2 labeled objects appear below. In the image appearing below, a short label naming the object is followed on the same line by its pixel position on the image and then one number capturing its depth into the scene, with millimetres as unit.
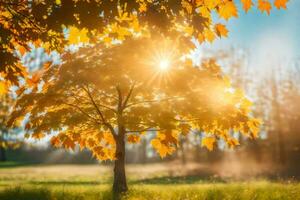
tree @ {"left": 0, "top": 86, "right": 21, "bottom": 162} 26453
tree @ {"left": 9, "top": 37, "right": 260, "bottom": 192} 8719
